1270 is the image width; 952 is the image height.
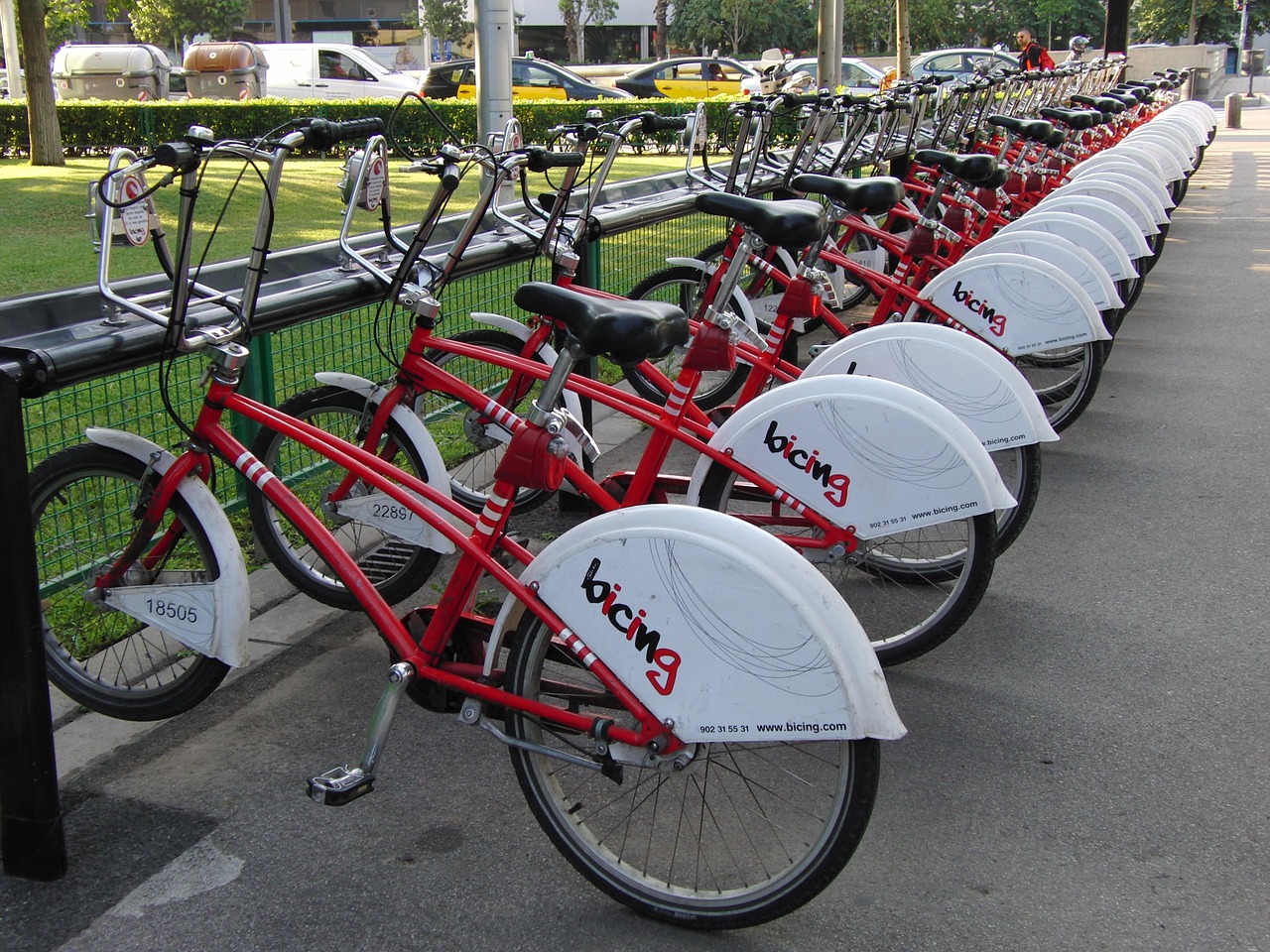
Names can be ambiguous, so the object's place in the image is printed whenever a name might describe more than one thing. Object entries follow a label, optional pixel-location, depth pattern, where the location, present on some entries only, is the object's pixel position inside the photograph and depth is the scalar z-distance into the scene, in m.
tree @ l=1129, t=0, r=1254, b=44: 54.00
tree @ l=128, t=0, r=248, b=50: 54.03
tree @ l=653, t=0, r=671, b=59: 57.94
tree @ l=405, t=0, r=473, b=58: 54.03
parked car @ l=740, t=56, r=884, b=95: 30.02
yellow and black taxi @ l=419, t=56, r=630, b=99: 26.34
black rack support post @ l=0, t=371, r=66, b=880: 2.63
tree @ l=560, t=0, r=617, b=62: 56.43
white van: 27.98
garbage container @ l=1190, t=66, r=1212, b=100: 33.62
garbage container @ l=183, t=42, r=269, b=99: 26.56
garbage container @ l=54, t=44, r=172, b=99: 26.44
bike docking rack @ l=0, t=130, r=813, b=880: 2.68
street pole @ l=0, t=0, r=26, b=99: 23.47
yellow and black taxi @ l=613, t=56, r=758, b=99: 30.58
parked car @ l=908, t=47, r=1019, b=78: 30.11
